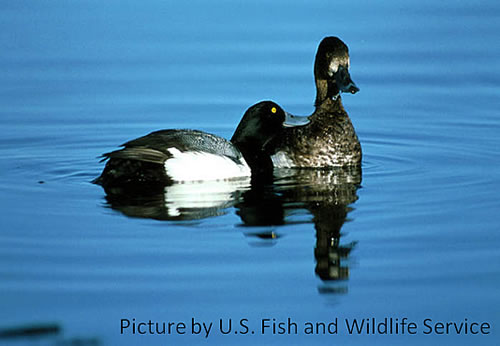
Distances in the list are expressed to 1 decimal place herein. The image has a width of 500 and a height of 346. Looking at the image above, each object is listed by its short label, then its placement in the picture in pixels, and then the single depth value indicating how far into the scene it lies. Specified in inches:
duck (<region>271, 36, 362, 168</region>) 874.1
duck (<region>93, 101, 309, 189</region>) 774.5
